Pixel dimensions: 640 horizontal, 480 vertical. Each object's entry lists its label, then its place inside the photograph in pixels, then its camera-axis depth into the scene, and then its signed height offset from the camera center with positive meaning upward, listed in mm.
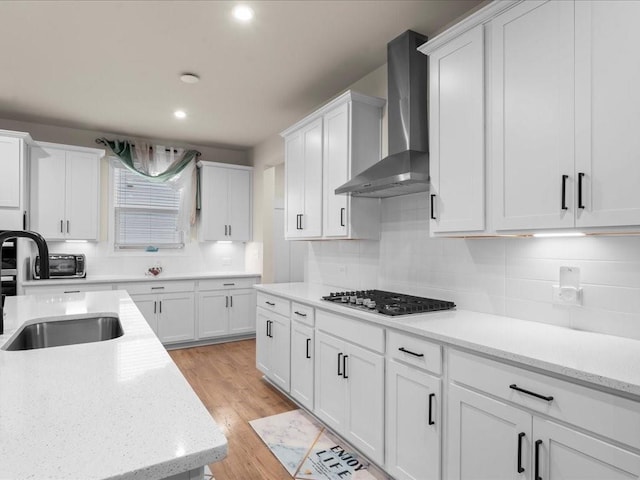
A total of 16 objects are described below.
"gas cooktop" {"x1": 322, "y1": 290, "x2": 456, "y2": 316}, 2150 -388
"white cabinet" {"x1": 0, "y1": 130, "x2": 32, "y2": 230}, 3904 +607
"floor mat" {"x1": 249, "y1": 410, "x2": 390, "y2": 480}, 2205 -1350
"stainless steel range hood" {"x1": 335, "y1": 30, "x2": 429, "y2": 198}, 2457 +857
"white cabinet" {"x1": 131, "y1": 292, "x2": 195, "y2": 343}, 4695 -932
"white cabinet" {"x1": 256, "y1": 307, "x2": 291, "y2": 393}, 3170 -943
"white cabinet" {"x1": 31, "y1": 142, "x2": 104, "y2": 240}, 4316 +567
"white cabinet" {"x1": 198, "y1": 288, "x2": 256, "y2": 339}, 5020 -983
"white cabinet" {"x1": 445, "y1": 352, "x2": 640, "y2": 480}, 1187 -667
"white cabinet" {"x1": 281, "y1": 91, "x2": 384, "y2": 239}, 2992 +660
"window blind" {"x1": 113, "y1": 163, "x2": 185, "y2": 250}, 5145 +376
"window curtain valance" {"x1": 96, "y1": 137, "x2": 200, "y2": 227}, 4992 +1038
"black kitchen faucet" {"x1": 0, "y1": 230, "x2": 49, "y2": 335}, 1558 -34
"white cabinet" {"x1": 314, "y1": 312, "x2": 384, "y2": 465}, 2139 -892
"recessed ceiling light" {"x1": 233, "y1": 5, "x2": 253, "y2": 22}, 2398 +1467
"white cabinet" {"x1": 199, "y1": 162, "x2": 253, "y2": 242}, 5395 +556
